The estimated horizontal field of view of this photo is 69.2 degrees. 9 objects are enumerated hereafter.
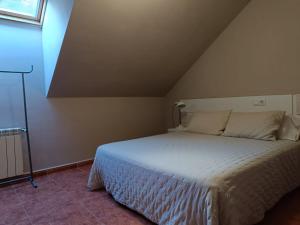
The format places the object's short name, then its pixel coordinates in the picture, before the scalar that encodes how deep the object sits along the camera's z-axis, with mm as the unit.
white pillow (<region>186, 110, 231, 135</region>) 2943
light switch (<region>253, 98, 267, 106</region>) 2944
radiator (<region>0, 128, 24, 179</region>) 2609
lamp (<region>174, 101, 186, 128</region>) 3617
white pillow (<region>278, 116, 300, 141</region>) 2445
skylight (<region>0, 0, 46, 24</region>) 2580
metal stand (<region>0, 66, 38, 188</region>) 2659
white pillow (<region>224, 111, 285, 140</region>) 2440
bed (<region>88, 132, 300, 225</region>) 1381
